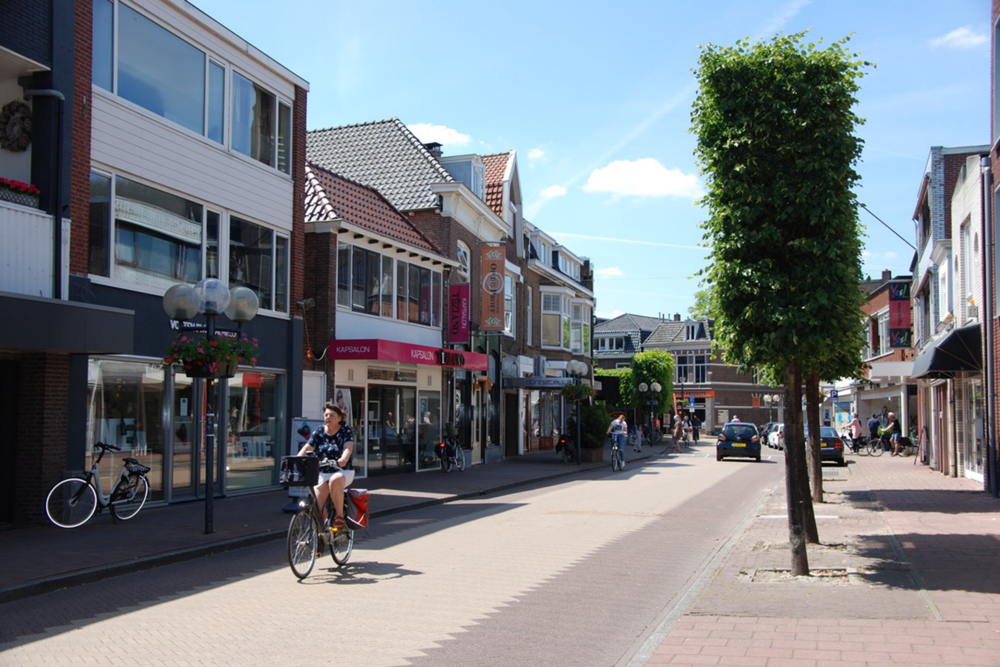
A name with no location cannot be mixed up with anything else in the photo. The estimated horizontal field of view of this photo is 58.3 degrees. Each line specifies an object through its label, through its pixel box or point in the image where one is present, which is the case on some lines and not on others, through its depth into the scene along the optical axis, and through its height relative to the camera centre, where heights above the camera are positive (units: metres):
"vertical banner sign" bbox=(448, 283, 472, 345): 26.19 +2.33
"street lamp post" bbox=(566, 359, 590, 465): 29.39 +0.76
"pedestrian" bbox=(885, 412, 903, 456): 35.78 -1.59
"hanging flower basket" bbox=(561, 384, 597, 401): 29.95 +0.03
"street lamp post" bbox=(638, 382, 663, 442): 43.03 +0.23
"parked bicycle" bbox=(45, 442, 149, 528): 12.14 -1.44
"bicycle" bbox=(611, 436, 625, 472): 27.30 -1.98
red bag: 9.68 -1.27
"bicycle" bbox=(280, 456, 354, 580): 8.77 -1.38
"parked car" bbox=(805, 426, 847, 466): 30.78 -1.90
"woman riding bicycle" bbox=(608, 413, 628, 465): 27.11 -1.19
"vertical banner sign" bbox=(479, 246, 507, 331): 28.20 +3.28
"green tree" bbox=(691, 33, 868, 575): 9.38 +2.01
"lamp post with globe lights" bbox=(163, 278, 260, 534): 12.05 +1.21
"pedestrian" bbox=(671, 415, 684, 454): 43.31 -2.01
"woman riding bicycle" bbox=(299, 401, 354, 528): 9.43 -0.62
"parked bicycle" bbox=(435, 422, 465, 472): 24.67 -1.65
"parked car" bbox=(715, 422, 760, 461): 34.19 -1.92
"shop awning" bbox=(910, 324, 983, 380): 18.19 +0.82
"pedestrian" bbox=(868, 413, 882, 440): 37.78 -1.46
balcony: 11.80 +1.94
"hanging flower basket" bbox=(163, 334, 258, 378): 11.90 +0.50
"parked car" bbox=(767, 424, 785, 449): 42.59 -2.22
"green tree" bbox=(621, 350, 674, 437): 58.31 +1.12
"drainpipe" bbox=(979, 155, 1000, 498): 17.03 +1.48
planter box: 11.90 +2.64
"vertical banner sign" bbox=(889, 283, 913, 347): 30.55 +2.61
